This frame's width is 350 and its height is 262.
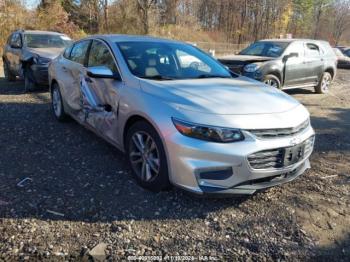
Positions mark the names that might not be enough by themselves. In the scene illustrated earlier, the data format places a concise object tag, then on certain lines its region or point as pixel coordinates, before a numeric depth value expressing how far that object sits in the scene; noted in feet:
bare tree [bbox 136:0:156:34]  84.33
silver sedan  11.14
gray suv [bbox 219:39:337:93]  31.24
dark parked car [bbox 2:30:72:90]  30.68
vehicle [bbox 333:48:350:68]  77.20
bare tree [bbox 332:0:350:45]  191.44
